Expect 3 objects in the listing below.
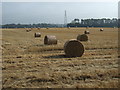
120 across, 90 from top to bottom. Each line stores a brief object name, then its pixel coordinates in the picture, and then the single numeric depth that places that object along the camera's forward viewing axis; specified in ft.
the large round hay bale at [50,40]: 63.73
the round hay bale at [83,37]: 79.31
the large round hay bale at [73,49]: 43.60
